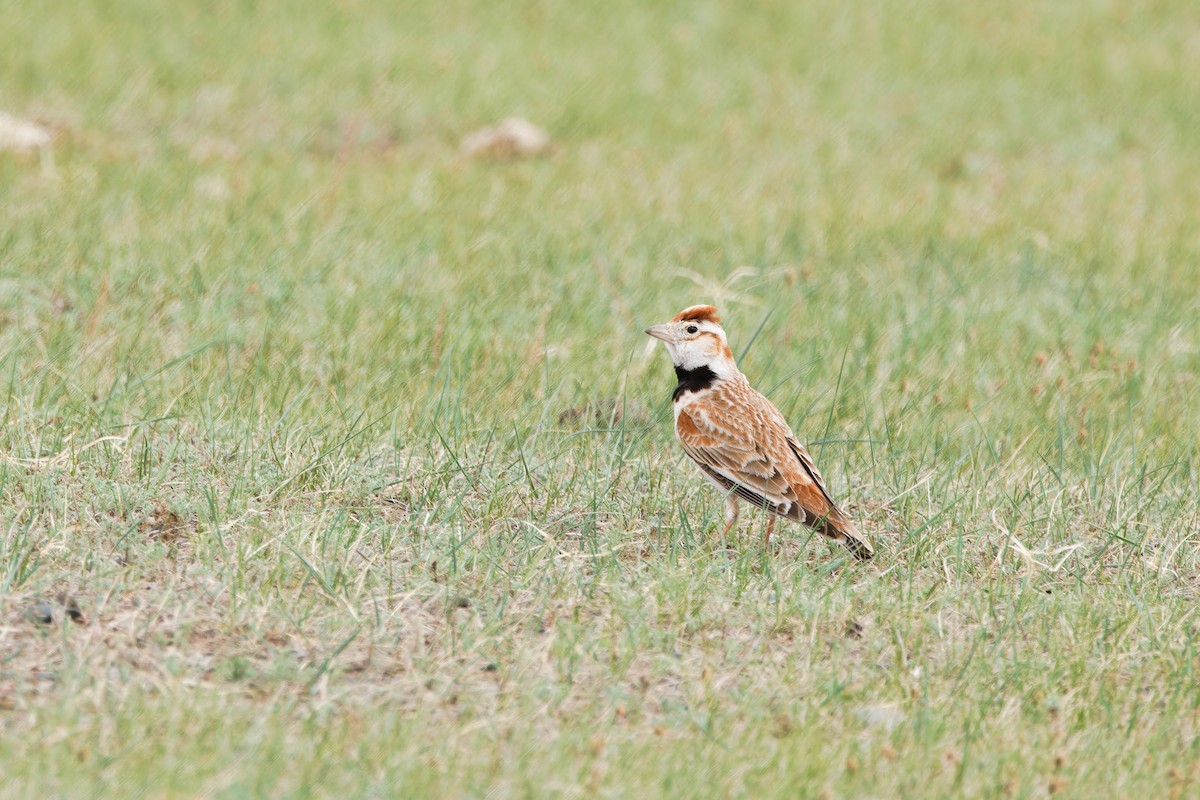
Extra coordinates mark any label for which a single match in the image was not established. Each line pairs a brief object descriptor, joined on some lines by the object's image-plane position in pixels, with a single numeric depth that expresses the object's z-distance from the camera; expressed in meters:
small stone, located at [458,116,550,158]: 24.61
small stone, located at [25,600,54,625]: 10.05
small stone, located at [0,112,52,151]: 21.95
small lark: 11.74
